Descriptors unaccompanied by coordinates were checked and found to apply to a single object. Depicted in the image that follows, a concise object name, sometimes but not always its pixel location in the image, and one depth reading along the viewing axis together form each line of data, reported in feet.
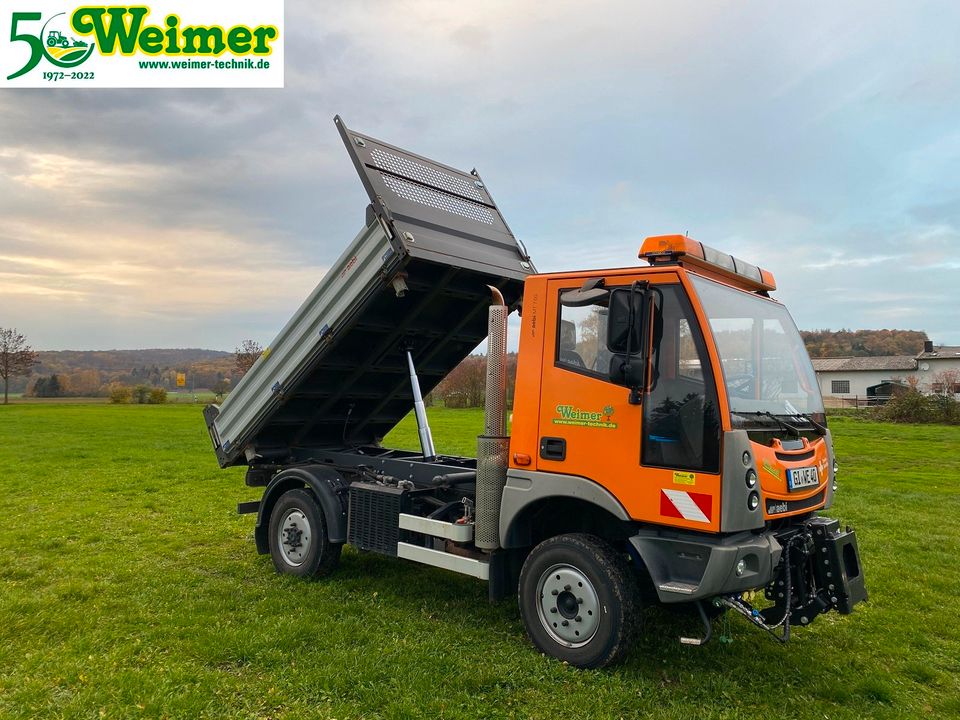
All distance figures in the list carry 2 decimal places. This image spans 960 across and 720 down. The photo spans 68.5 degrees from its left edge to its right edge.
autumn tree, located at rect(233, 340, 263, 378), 150.13
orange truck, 14.25
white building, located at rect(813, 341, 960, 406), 163.94
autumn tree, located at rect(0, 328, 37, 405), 158.51
